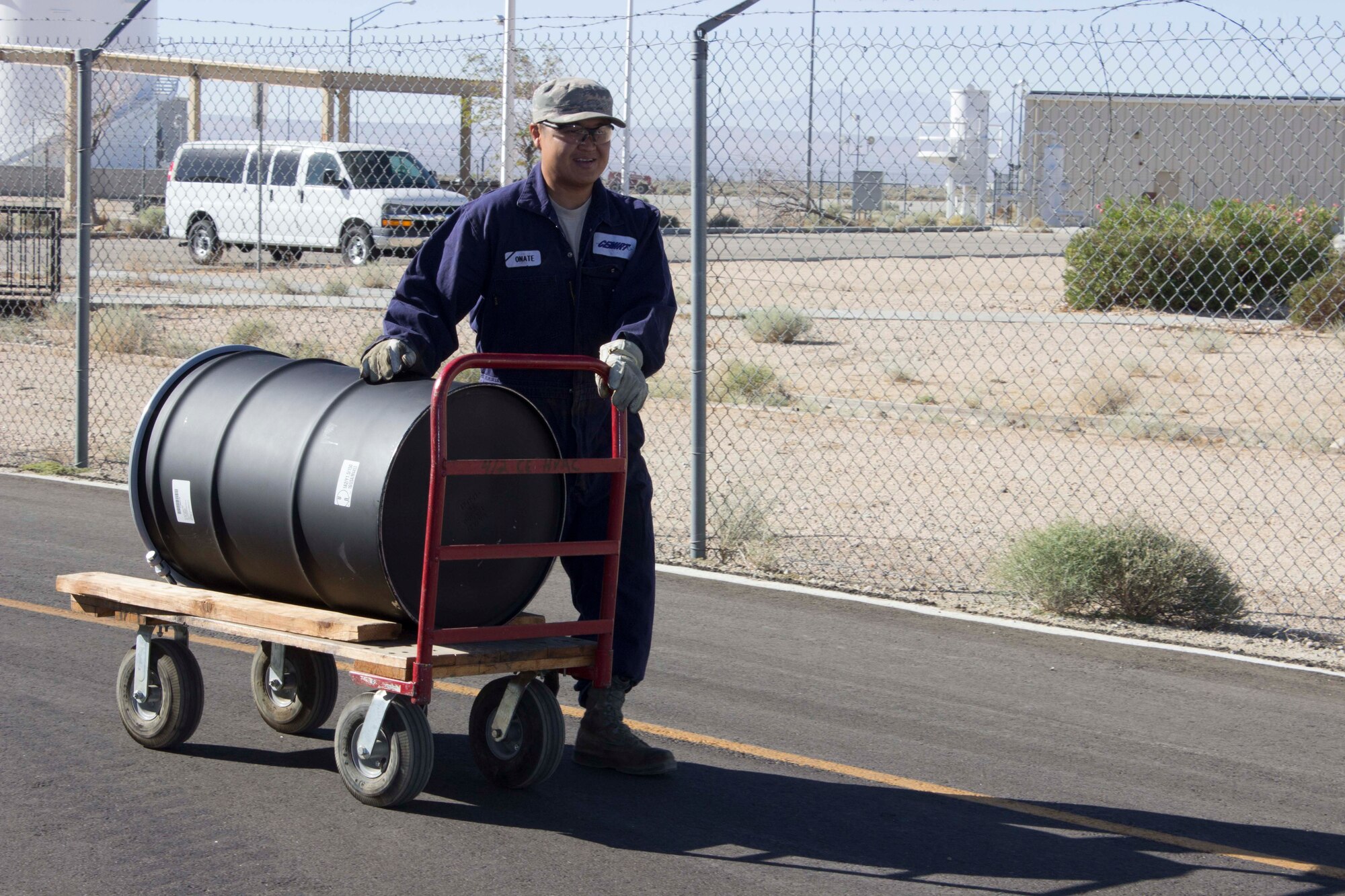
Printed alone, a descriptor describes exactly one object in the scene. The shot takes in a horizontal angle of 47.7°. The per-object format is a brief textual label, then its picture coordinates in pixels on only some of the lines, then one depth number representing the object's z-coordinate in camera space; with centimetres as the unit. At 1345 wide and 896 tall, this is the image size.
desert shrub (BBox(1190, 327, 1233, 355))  1723
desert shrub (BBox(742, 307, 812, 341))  1925
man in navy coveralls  459
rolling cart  418
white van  2319
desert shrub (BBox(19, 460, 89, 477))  998
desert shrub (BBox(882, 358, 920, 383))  1612
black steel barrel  433
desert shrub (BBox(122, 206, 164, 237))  3416
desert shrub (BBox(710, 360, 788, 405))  1472
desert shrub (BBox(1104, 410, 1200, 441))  1260
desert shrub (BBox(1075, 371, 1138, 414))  1448
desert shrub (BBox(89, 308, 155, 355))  1739
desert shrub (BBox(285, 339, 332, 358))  1628
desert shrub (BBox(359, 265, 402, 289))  2441
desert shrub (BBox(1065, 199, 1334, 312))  1933
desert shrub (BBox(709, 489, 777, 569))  809
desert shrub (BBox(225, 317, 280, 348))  1728
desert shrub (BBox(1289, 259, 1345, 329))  1852
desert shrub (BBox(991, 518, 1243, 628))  714
